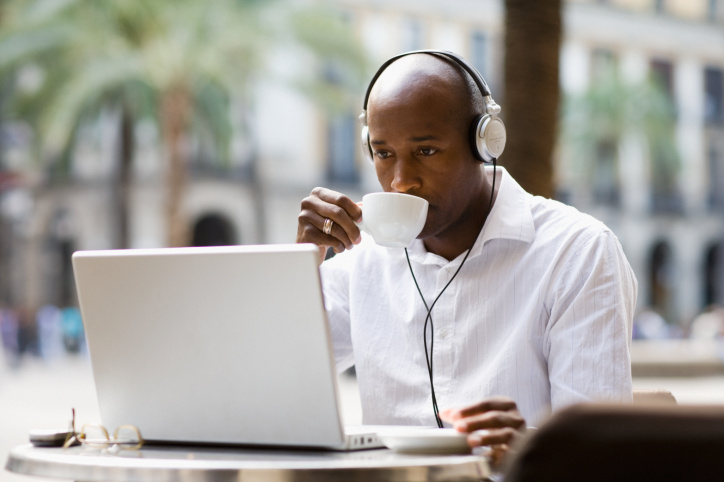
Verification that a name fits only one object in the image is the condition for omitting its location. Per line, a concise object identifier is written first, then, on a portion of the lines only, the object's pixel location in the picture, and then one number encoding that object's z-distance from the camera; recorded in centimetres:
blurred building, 3273
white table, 296
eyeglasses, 319
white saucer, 305
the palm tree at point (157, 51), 1971
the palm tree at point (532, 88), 569
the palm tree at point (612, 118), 3725
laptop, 302
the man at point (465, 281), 329
